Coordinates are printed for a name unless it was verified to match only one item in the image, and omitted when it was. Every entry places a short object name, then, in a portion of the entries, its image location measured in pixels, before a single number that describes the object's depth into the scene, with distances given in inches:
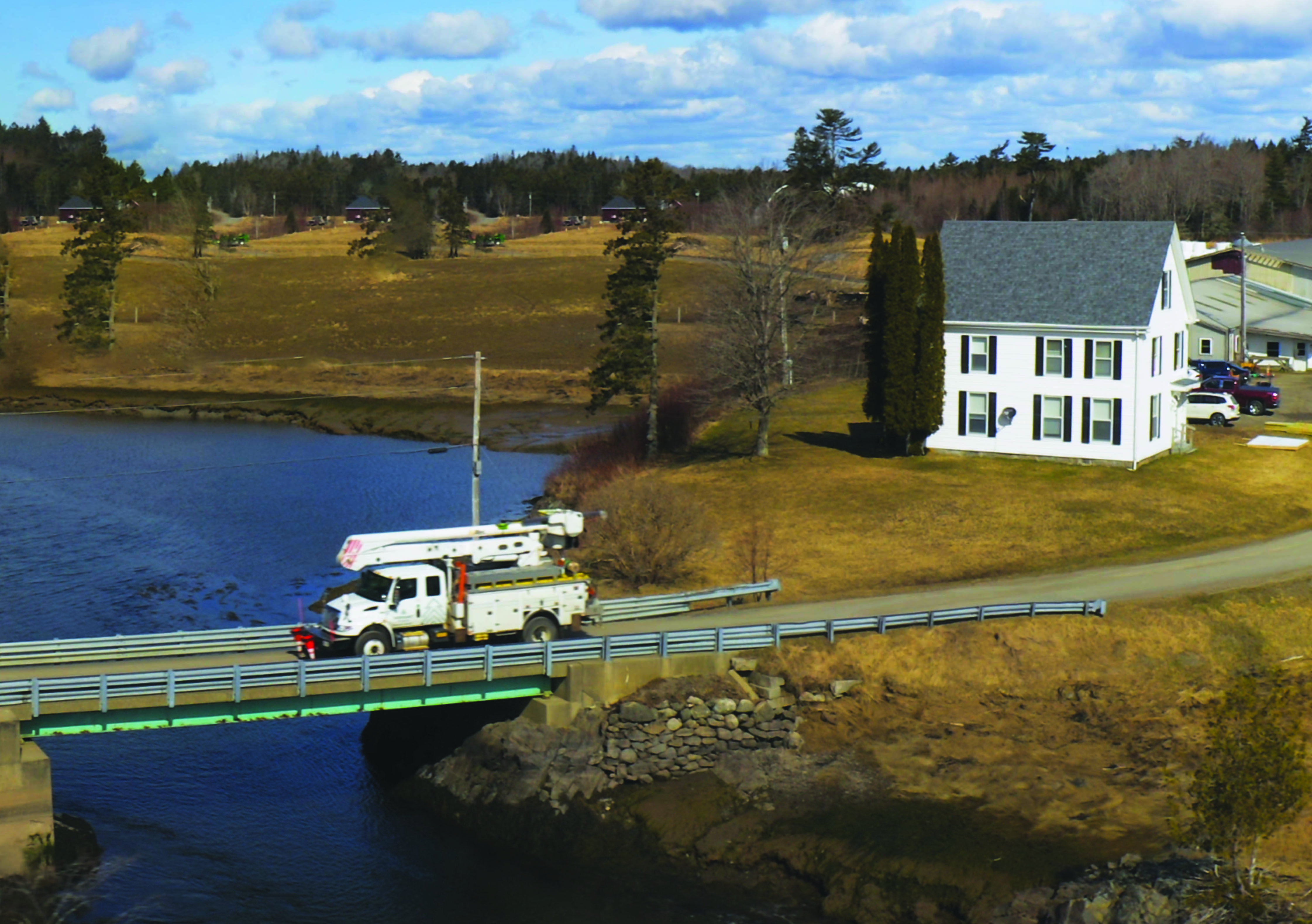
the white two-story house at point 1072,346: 2201.0
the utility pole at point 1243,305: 3161.9
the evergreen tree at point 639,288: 2691.9
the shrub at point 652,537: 1815.9
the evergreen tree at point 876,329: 2359.7
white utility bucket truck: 1334.9
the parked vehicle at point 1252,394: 2706.7
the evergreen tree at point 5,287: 4534.9
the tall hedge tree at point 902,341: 2292.1
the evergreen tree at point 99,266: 4520.2
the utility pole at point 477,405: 1588.3
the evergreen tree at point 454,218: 6112.2
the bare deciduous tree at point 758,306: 2405.3
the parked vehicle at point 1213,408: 2576.3
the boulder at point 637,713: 1338.6
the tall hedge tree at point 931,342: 2284.7
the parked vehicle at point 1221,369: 2906.0
